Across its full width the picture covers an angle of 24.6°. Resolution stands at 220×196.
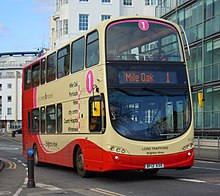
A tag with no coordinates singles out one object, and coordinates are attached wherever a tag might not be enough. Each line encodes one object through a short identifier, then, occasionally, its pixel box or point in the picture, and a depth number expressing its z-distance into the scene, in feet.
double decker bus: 44.91
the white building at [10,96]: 391.65
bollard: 44.25
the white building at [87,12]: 184.14
